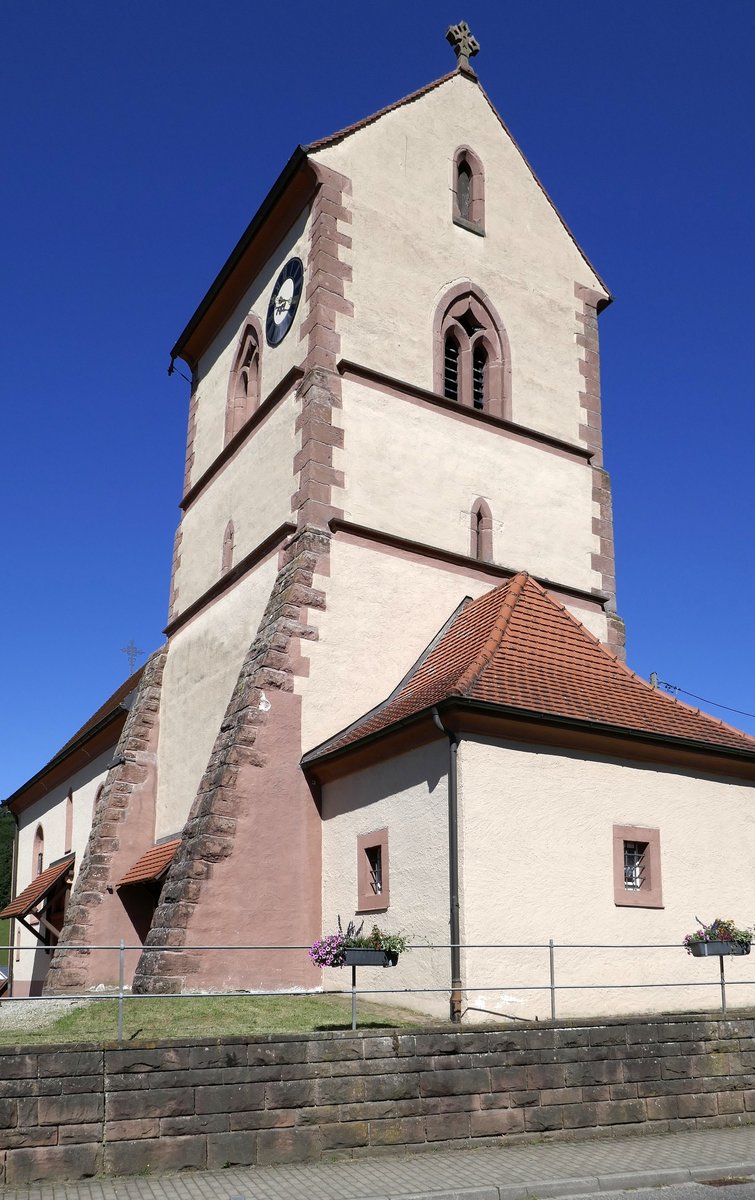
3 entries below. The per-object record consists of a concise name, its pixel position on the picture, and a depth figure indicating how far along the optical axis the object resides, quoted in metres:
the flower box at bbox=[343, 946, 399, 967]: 9.83
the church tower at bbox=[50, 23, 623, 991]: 14.09
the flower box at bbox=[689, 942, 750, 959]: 10.96
